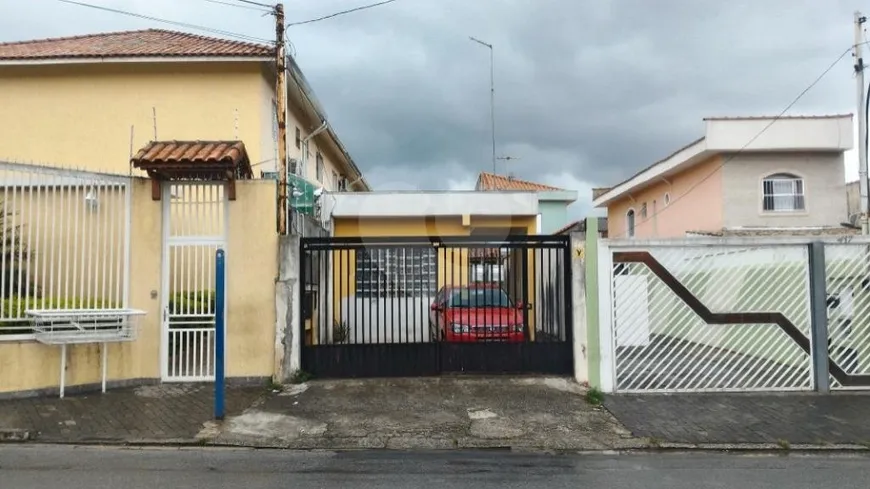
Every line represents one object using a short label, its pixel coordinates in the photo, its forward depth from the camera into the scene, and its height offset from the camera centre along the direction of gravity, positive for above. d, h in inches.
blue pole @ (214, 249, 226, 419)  275.0 -32.1
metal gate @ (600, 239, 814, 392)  333.7 -29.8
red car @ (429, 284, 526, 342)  360.2 -28.7
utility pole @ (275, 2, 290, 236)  366.6 +102.2
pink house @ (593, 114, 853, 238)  748.6 +120.5
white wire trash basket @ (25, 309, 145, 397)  300.4 -26.1
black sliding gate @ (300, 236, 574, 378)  354.3 -21.3
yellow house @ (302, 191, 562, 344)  359.3 -3.3
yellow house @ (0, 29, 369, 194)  531.8 +155.3
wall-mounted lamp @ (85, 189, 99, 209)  332.5 +41.5
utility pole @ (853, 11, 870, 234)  579.8 +148.1
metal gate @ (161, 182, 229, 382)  338.6 -0.6
